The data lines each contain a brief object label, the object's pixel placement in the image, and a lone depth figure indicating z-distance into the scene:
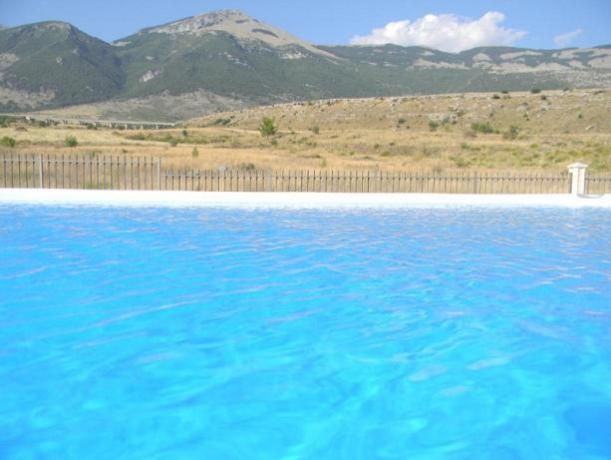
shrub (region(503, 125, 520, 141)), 46.38
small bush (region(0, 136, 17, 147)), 29.88
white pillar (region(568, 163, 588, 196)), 20.18
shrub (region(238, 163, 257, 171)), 23.94
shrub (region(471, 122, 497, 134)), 52.50
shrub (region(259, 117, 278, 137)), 47.44
